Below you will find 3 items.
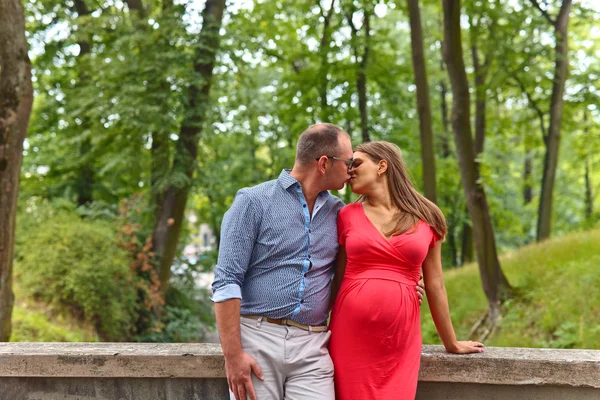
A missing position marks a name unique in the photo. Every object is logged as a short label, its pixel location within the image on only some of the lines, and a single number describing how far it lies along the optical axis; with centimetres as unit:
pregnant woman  309
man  295
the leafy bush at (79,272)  1143
